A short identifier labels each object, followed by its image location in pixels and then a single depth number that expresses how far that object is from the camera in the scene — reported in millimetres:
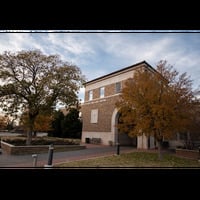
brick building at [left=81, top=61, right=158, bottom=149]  11234
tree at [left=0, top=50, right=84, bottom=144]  7227
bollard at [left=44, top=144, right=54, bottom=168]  3466
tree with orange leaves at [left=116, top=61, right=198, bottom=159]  5223
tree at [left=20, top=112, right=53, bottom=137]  8016
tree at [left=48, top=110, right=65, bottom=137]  18250
